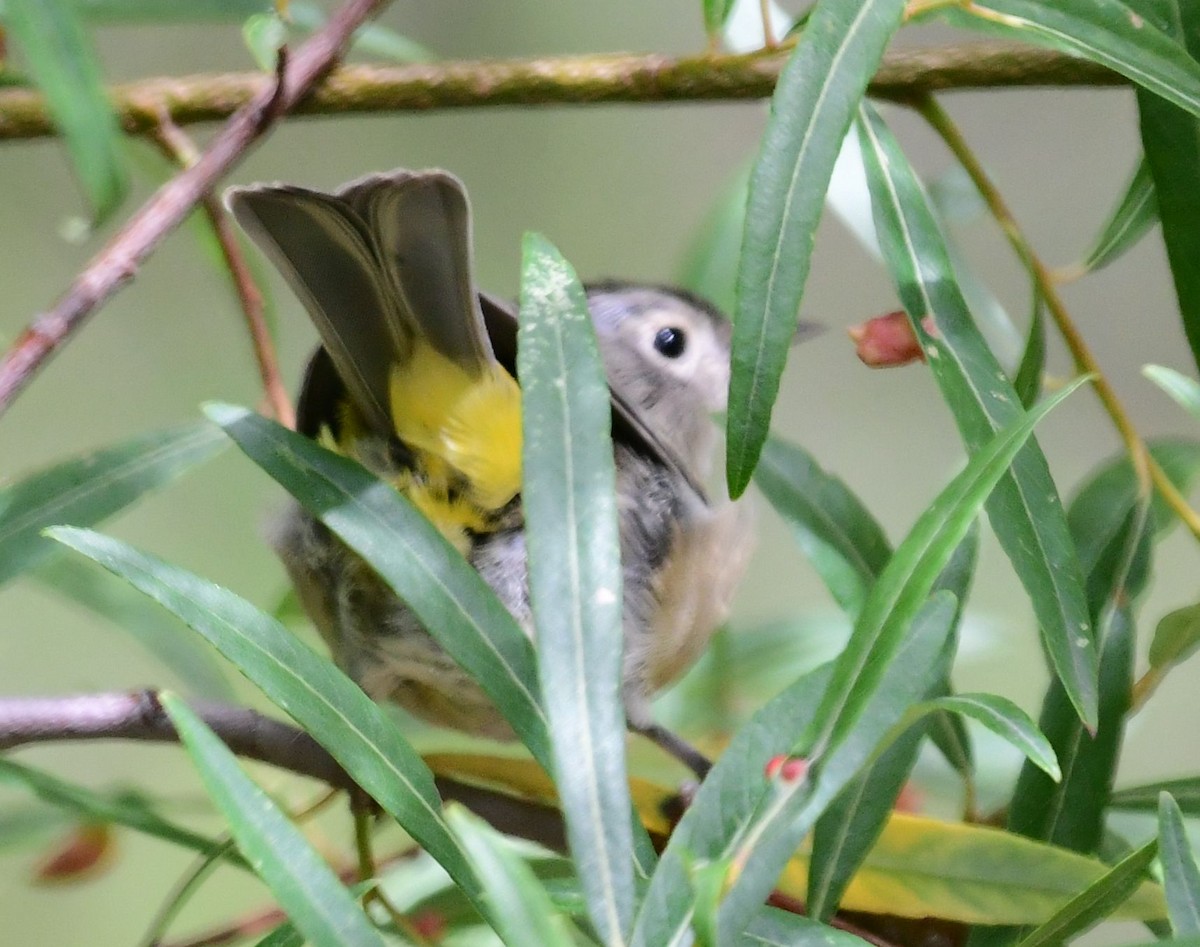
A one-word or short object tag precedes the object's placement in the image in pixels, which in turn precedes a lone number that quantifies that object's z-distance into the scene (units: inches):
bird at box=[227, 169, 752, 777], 94.7
